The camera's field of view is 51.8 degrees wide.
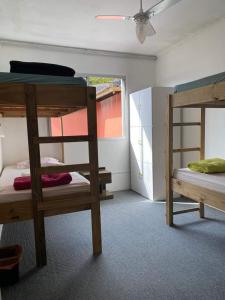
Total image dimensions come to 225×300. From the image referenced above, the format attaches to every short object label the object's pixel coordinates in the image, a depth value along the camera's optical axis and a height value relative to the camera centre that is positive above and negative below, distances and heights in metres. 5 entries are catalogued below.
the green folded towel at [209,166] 2.41 -0.40
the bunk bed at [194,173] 2.01 -0.45
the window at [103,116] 4.23 +0.31
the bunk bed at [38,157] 1.82 -0.20
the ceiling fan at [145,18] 2.01 +1.05
